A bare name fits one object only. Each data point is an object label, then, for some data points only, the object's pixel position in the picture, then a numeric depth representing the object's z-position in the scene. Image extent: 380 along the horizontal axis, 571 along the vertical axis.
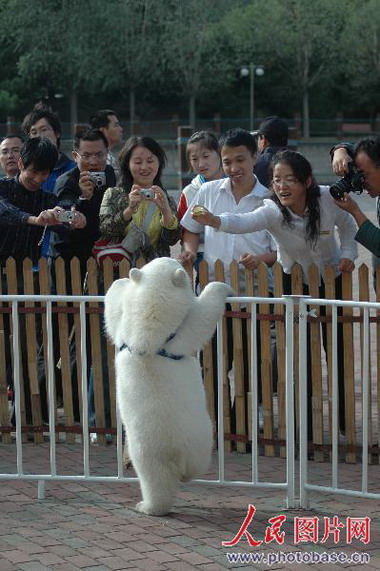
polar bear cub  8.92
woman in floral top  11.42
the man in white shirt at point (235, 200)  11.82
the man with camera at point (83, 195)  12.16
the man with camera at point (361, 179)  10.38
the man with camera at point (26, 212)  11.86
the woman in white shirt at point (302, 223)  10.92
